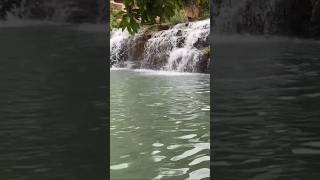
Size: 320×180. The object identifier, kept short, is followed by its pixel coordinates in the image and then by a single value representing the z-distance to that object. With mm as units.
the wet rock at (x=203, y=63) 14320
